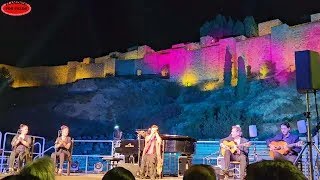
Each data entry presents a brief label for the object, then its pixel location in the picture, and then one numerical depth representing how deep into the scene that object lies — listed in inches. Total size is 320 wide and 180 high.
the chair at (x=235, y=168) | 286.1
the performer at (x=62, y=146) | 324.8
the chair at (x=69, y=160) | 324.2
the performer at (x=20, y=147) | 313.1
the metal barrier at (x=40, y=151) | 332.2
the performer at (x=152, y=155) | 295.1
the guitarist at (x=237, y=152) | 281.2
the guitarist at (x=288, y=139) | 259.4
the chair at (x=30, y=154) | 314.3
